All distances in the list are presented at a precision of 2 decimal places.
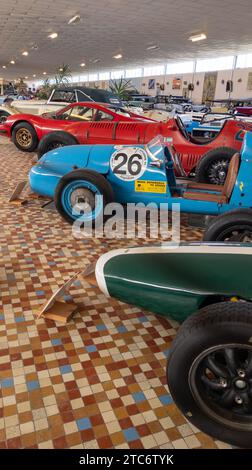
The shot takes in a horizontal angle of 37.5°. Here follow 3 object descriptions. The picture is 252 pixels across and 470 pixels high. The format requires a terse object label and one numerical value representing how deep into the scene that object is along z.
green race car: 1.70
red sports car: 8.09
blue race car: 4.17
